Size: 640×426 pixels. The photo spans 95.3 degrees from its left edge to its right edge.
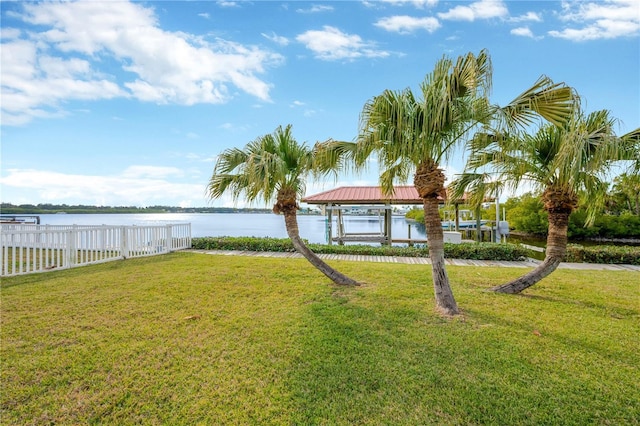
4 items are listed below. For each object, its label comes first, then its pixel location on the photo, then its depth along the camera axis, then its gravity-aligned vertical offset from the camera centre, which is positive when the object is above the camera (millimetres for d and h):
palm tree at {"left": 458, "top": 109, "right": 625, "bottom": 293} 3900 +750
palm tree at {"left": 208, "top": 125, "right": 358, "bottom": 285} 5641 +763
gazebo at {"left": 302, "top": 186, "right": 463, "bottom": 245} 12373 +532
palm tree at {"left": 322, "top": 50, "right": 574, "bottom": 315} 3816 +1363
